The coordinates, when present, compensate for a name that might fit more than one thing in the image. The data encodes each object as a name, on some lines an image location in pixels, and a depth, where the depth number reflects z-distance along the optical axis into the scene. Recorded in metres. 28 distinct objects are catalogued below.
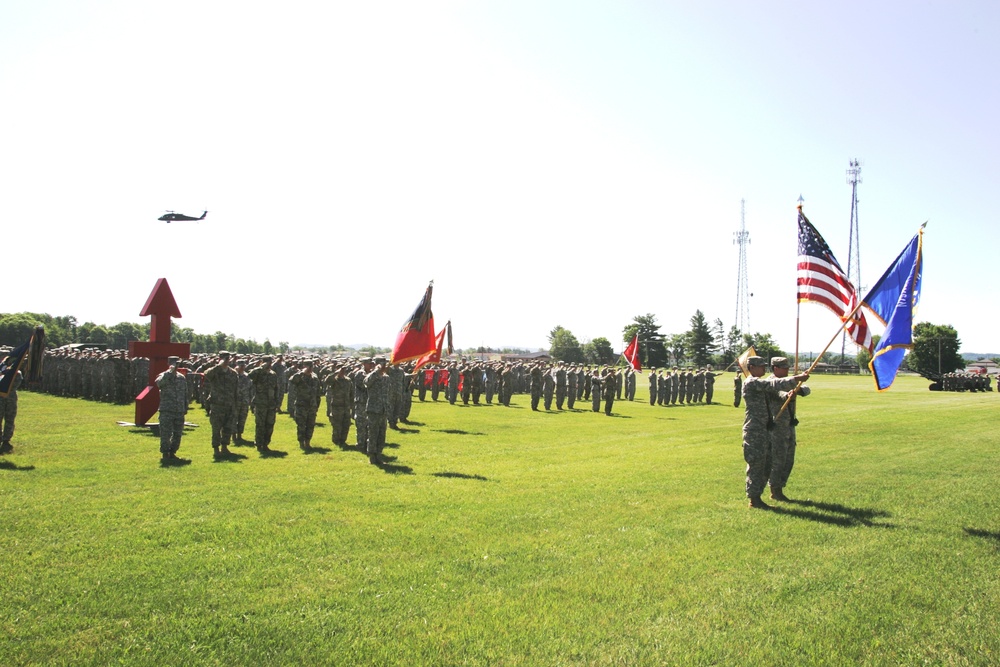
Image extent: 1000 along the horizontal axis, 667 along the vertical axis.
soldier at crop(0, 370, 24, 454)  12.80
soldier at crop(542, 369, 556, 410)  29.90
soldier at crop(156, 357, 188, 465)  12.18
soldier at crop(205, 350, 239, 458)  13.33
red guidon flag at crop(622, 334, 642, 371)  32.41
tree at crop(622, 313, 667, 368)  92.38
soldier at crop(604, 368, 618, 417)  27.14
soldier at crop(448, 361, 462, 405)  31.05
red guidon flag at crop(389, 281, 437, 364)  16.53
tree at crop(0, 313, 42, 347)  72.12
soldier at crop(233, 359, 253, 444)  15.34
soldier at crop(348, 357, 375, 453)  14.24
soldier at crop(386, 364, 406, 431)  14.01
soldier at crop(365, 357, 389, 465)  12.36
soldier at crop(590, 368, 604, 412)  28.05
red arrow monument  16.45
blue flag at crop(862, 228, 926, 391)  8.45
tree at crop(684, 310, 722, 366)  91.06
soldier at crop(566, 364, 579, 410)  29.81
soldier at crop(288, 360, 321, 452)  14.48
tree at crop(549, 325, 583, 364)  117.19
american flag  10.41
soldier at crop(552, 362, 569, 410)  29.64
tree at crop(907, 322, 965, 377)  84.00
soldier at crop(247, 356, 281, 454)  14.11
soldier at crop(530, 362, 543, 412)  28.96
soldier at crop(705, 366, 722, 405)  35.84
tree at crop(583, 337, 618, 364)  107.62
